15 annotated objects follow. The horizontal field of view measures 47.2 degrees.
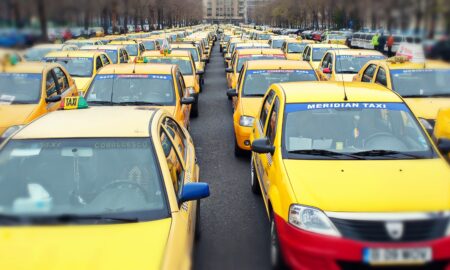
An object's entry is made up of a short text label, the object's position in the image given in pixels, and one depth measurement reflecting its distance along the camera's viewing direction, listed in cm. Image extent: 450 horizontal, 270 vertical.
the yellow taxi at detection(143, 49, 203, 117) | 1298
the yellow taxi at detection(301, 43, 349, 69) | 1736
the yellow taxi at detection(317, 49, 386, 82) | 1329
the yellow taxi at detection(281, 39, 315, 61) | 2211
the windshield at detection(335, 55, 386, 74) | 1353
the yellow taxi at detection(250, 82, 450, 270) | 371
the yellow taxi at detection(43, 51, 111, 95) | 1266
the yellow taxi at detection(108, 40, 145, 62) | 2170
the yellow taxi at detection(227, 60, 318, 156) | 873
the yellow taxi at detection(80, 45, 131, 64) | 1700
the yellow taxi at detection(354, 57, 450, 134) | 851
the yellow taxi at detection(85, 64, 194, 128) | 816
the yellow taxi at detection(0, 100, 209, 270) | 308
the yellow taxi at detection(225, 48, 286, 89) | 1380
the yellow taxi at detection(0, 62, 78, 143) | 789
